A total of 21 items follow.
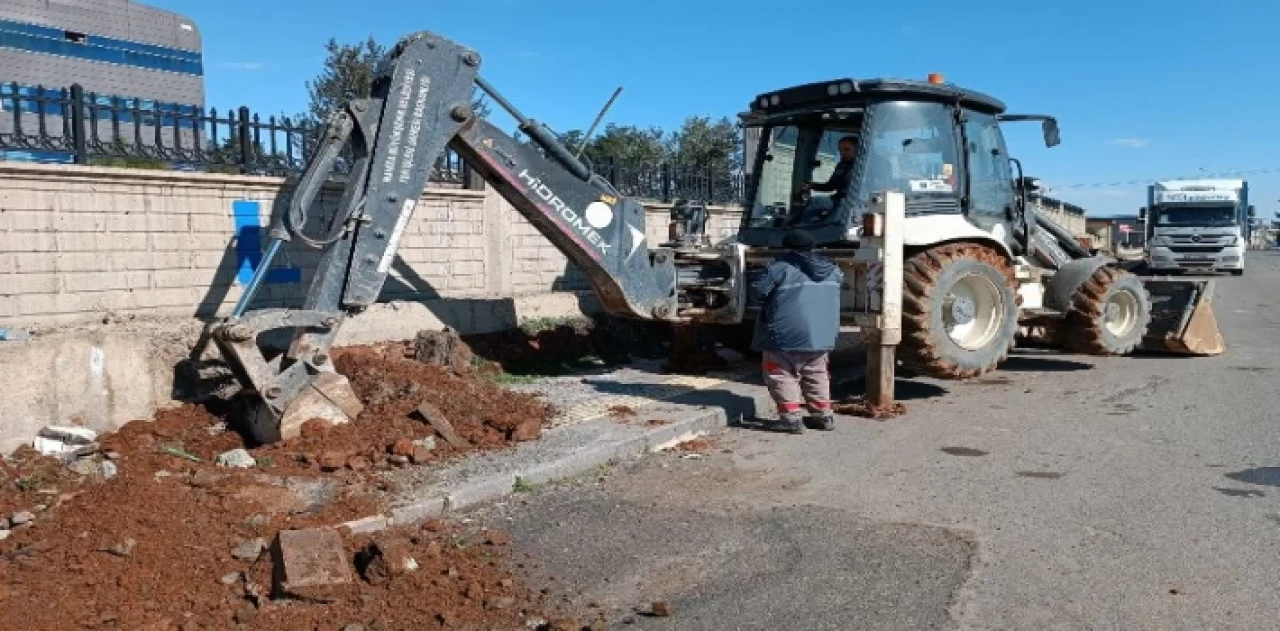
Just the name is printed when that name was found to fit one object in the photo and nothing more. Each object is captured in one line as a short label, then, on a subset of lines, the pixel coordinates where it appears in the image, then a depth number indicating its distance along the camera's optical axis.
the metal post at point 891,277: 7.79
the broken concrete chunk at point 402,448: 6.05
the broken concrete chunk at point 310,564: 4.02
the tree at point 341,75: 18.67
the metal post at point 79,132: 7.42
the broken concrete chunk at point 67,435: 6.07
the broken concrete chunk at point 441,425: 6.41
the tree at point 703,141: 27.64
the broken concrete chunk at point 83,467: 5.75
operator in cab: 8.86
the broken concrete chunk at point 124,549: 4.34
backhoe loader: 6.45
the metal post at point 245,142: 8.50
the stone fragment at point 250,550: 4.43
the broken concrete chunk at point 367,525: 4.81
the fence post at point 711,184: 15.01
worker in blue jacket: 7.27
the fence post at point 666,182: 13.73
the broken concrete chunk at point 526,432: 6.59
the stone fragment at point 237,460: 5.87
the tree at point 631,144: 27.31
